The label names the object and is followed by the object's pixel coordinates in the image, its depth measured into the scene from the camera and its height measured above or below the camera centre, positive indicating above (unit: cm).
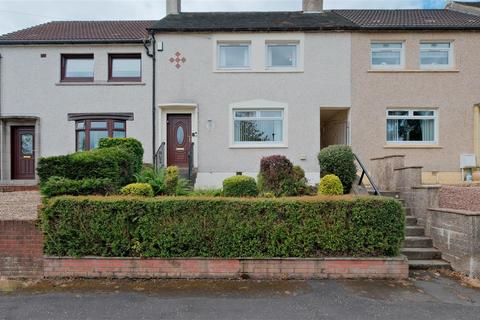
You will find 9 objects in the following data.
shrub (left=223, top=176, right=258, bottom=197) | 675 -53
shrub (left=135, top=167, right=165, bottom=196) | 765 -43
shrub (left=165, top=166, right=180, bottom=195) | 771 -44
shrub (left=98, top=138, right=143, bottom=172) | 878 +51
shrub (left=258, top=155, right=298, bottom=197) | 729 -36
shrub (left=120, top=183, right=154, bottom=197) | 635 -56
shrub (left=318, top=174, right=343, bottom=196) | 705 -54
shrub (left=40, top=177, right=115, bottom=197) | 572 -45
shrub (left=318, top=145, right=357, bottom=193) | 827 -7
